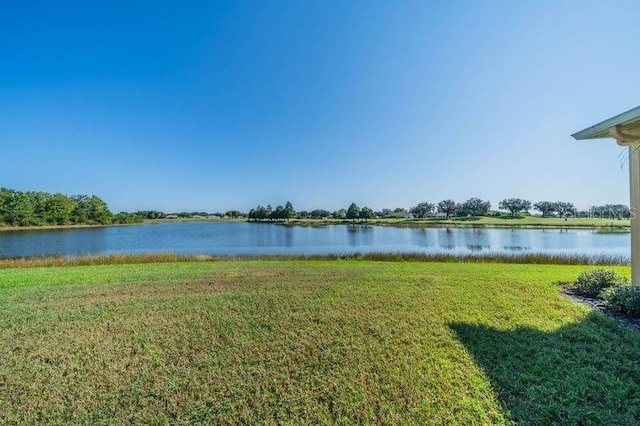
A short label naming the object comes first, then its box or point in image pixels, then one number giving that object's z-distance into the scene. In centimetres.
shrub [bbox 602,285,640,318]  393
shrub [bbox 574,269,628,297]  504
